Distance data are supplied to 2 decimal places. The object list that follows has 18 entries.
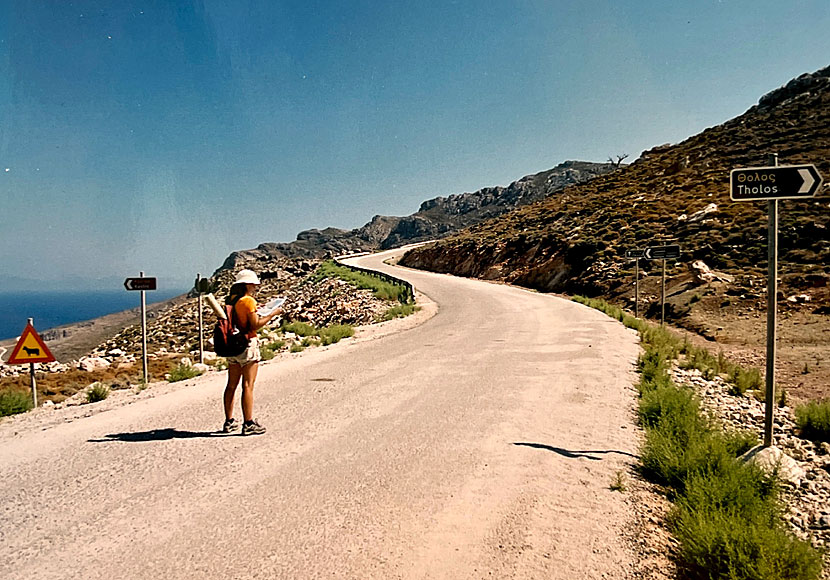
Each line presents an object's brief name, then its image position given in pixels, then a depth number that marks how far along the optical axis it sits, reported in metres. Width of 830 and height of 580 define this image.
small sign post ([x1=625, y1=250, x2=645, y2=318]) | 18.83
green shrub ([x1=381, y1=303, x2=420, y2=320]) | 21.56
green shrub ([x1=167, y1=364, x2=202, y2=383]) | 10.61
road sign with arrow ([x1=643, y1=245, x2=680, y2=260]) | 15.89
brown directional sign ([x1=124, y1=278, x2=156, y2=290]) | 10.45
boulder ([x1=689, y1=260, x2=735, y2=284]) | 22.25
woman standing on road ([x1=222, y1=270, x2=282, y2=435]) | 5.71
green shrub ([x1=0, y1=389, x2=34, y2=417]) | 8.52
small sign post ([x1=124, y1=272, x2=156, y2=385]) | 10.42
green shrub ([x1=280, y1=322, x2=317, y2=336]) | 19.20
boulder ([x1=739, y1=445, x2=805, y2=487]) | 5.38
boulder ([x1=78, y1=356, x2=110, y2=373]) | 14.70
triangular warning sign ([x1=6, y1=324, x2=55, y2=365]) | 8.49
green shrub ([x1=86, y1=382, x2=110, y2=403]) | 9.09
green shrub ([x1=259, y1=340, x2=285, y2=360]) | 12.71
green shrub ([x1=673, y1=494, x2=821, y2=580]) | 3.10
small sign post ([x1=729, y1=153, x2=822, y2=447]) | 5.21
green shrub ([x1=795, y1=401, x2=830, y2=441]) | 7.30
